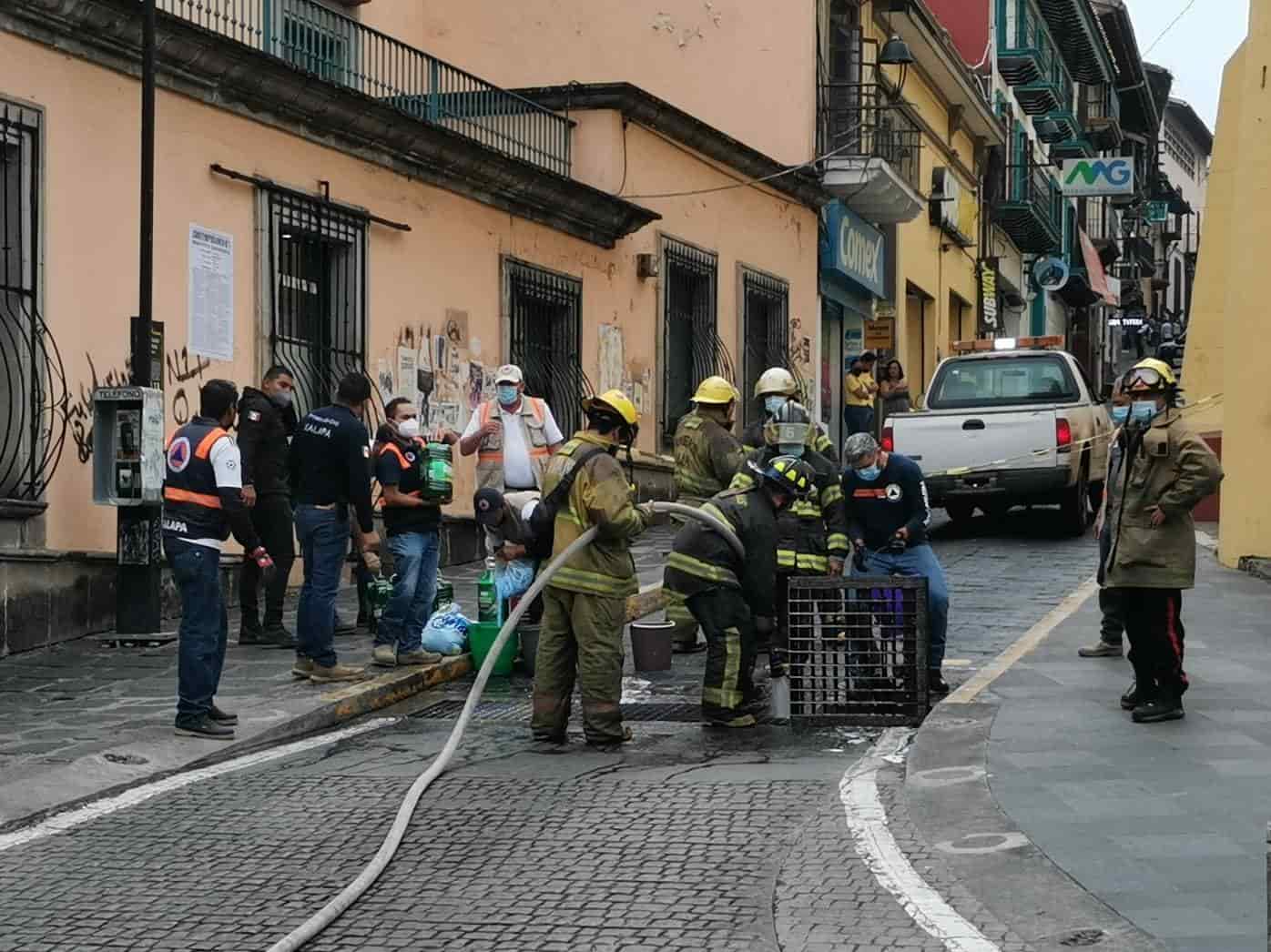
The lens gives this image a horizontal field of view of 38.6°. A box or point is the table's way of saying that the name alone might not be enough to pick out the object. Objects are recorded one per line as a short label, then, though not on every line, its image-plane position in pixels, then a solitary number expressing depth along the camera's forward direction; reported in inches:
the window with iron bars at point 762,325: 925.8
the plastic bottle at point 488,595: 425.7
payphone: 438.9
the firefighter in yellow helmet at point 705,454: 457.7
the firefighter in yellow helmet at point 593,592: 343.9
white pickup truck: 701.9
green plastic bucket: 430.0
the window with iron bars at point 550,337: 703.1
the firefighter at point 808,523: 400.8
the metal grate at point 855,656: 362.6
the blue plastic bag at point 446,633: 433.4
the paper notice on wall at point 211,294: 510.0
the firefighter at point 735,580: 362.9
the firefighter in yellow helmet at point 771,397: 449.4
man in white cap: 477.7
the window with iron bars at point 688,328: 845.2
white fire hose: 218.2
